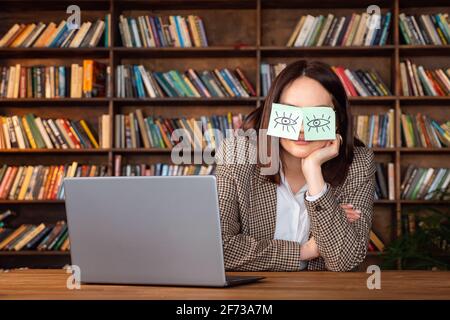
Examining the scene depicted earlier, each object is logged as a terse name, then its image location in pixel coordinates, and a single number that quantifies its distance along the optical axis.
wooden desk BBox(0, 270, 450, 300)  2.33
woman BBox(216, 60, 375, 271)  2.95
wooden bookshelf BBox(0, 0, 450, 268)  5.44
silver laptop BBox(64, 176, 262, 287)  2.41
